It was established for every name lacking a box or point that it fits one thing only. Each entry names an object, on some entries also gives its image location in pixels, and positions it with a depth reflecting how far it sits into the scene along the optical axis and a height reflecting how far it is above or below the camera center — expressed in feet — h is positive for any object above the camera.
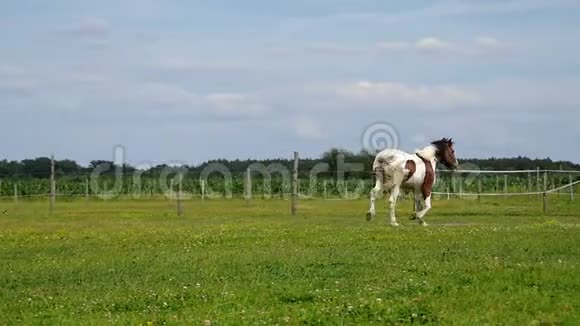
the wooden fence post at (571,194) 147.80 -0.86
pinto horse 86.94 +1.38
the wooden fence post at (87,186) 171.05 +1.51
